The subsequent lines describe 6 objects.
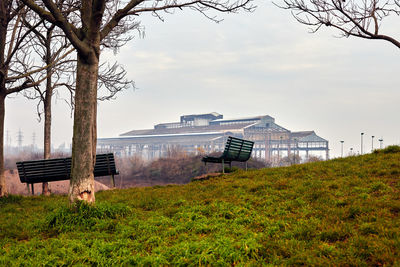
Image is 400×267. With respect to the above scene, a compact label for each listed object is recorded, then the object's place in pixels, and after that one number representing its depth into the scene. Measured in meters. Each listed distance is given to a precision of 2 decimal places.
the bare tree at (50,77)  12.84
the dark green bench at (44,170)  10.82
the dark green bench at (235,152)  11.66
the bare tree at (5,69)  10.04
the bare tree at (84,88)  6.85
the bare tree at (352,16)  11.25
